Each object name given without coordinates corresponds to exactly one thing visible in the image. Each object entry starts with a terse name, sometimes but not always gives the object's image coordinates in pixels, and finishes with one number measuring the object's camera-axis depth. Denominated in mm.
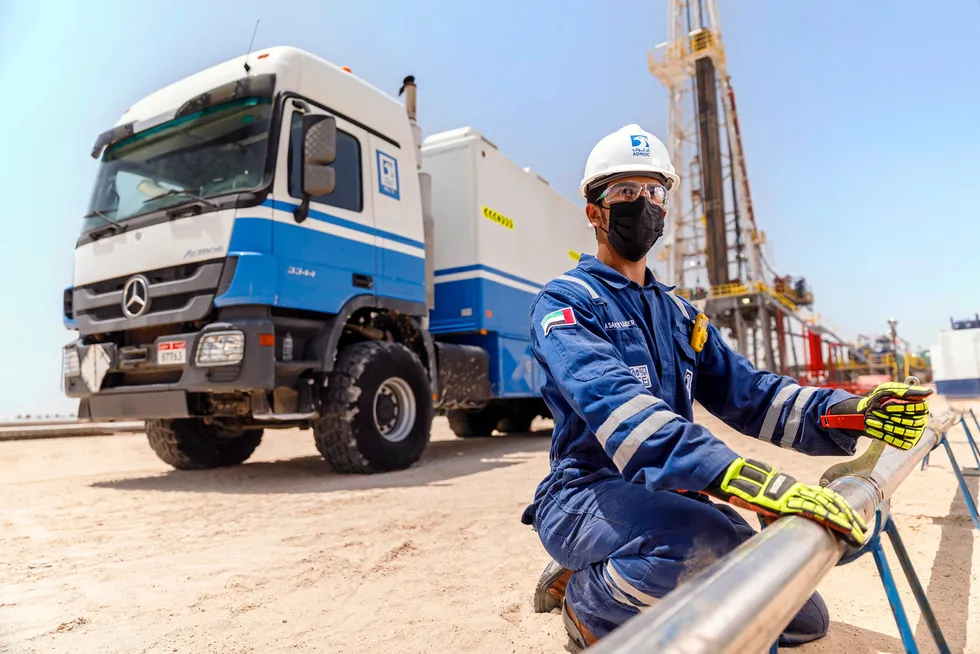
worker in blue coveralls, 1544
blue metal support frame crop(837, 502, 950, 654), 1615
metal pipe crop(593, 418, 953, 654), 805
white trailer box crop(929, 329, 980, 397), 19156
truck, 4973
